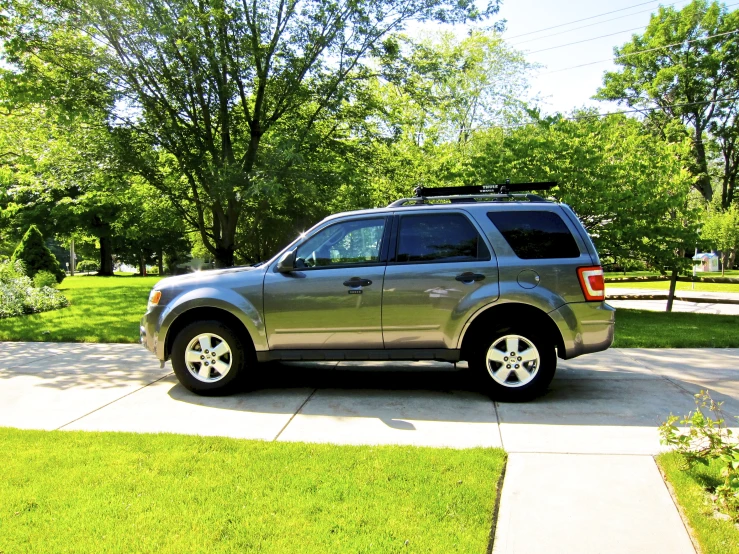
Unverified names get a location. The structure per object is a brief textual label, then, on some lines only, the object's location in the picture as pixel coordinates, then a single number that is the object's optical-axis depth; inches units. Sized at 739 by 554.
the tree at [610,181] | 456.8
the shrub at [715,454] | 110.0
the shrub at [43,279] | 630.6
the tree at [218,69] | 392.8
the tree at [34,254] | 734.5
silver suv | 197.2
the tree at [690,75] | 1368.1
